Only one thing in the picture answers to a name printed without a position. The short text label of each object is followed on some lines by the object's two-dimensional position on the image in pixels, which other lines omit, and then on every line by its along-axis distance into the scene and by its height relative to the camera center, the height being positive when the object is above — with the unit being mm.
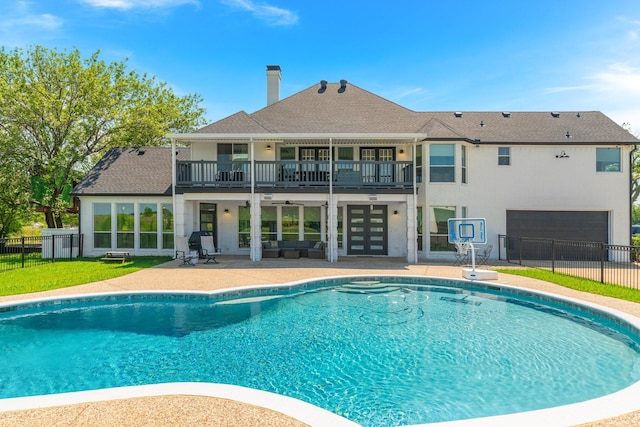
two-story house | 15367 +1748
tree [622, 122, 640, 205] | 27188 +3723
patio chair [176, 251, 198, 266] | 14103 -1604
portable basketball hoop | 11352 -630
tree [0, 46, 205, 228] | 19875 +6686
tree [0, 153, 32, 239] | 19908 +2142
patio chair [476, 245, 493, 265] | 15053 -1703
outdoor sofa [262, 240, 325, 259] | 16281 -1403
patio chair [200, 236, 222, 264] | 14938 -1277
